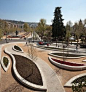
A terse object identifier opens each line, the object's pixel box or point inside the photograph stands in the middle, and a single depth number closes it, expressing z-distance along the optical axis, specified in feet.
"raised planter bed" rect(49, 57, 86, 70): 36.98
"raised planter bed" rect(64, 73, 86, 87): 27.96
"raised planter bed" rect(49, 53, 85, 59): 53.22
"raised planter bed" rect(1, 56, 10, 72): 37.37
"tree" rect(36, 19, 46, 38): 146.41
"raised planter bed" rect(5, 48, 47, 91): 27.15
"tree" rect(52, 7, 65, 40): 105.88
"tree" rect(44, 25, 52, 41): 159.25
